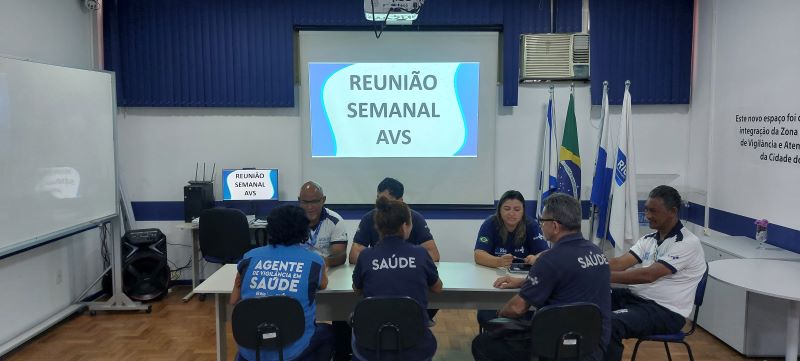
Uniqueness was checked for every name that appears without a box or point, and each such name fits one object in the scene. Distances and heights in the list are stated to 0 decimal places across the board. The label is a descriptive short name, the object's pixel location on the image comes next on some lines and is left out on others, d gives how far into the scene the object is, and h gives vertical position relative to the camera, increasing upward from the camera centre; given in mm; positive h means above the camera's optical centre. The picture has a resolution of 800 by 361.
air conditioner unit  5301 +822
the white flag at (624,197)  4996 -465
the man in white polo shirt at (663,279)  3002 -723
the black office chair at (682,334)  3002 -1016
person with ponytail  2633 -576
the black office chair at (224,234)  4715 -759
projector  4082 +979
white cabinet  3812 -1178
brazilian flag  5266 -149
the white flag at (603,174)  5172 -273
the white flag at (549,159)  5332 -143
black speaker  5082 -1100
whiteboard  3824 -65
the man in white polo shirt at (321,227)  3529 -529
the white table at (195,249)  5094 -999
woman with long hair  3461 -572
